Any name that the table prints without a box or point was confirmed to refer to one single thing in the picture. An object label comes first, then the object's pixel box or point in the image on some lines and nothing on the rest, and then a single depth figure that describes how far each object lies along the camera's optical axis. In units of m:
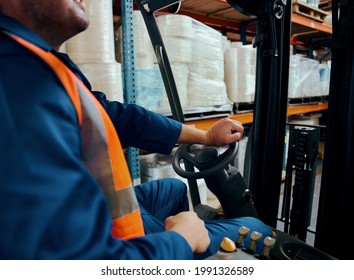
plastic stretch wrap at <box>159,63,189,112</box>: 2.31
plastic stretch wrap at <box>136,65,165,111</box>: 2.17
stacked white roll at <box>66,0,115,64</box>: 1.79
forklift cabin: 1.20
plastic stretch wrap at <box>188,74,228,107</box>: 2.46
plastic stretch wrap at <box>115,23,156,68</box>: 2.19
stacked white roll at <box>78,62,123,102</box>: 1.85
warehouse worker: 0.51
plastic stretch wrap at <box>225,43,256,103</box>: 2.80
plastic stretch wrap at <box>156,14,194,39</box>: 2.22
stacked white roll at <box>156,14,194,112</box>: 2.23
